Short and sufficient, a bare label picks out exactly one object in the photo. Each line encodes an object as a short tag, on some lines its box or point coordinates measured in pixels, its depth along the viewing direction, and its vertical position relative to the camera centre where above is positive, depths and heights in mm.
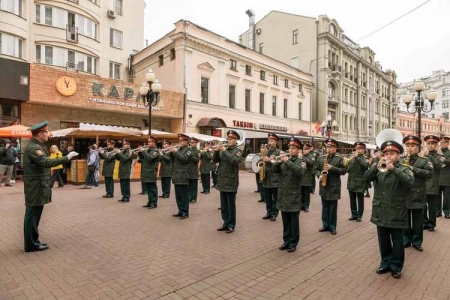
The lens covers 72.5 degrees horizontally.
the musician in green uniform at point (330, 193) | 6945 -939
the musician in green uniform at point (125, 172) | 10453 -701
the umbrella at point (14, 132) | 13711 +887
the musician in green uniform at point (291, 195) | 5641 -798
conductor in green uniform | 5305 -539
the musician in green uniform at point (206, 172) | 12408 -822
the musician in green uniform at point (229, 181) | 6852 -656
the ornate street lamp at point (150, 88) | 13391 +2955
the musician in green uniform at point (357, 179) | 8148 -740
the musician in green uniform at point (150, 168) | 9516 -524
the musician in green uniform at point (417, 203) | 5692 -966
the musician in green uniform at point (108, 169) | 11062 -630
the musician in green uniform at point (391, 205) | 4457 -796
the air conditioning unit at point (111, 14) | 26975 +12231
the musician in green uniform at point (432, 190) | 7074 -873
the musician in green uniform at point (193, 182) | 10453 -1042
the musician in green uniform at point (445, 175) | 7726 -611
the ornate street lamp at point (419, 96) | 12713 +2544
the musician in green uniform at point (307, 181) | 8523 -843
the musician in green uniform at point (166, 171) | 9922 -674
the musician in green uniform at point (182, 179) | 8133 -723
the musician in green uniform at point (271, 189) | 8281 -1031
